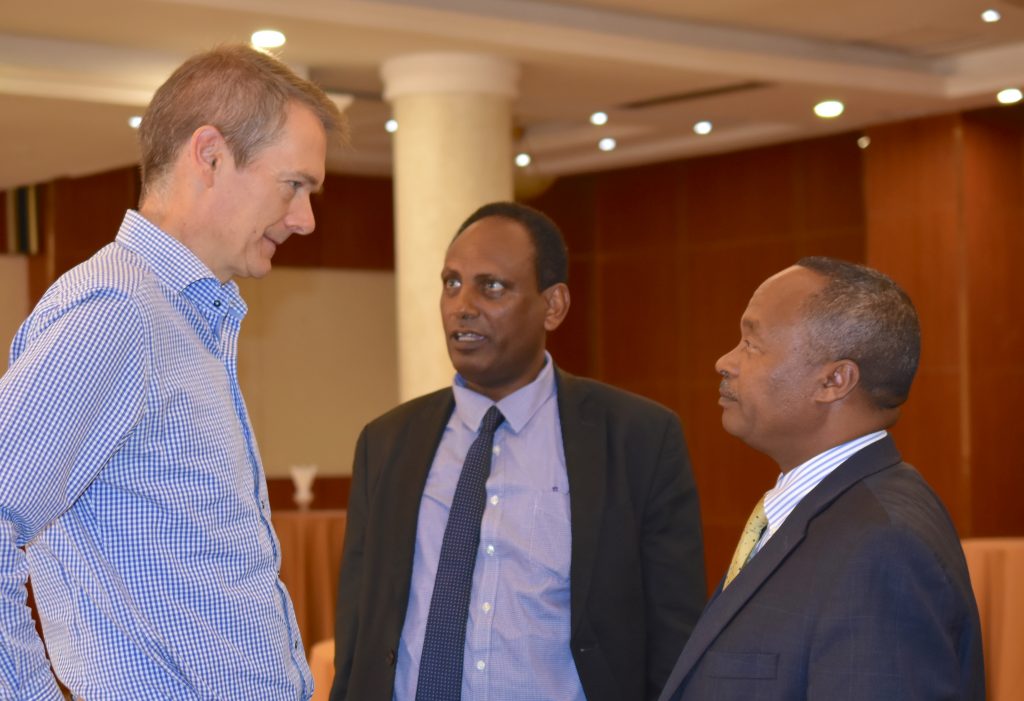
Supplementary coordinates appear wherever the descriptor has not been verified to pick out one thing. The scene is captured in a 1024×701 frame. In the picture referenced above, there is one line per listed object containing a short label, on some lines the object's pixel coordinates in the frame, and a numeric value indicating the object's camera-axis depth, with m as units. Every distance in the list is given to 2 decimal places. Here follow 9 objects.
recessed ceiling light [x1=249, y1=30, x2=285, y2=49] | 7.46
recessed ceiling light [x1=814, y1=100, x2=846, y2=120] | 10.02
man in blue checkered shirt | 1.64
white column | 8.26
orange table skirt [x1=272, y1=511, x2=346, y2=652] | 7.99
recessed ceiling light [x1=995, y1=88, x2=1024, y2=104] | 9.70
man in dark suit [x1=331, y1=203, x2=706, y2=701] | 2.65
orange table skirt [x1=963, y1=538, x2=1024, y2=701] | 5.95
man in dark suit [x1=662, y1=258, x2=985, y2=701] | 1.87
